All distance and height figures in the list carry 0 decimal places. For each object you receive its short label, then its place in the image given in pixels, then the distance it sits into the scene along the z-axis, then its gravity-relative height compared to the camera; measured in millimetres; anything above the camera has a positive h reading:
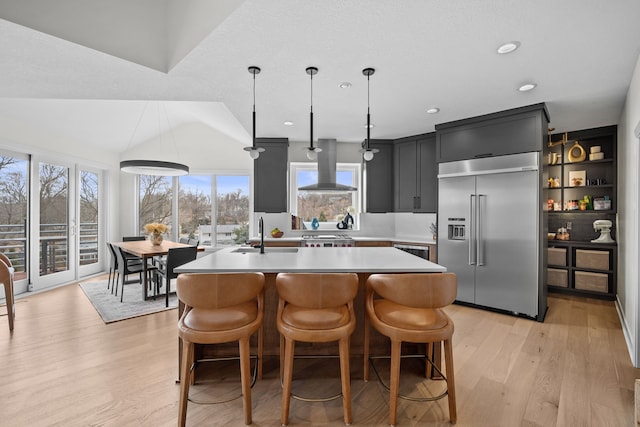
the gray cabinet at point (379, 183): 5254 +509
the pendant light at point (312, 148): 2648 +616
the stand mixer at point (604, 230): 4328 -260
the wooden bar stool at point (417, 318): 1708 -623
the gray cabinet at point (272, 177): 5121 +596
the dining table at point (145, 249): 4160 -548
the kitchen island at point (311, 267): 2047 -379
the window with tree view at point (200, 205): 6641 +158
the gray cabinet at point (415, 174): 4758 +623
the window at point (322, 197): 5656 +284
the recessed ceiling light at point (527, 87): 2928 +1240
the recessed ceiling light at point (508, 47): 2227 +1241
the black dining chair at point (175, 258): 4035 -637
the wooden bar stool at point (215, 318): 1683 -614
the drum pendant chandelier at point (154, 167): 4375 +689
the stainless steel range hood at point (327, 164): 5156 +826
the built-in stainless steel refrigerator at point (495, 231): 3480 -232
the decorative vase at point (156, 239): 4918 -439
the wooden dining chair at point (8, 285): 3113 -764
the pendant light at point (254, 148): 2608 +574
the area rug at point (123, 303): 3657 -1231
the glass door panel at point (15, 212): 4273 +3
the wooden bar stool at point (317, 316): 1719 -614
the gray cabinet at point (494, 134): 3484 +984
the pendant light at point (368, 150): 2662 +616
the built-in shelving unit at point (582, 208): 4336 +59
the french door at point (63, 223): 4695 -185
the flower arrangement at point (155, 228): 4969 -264
